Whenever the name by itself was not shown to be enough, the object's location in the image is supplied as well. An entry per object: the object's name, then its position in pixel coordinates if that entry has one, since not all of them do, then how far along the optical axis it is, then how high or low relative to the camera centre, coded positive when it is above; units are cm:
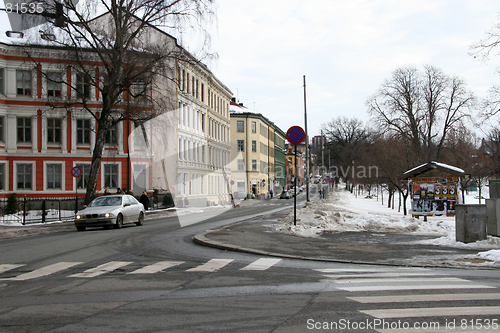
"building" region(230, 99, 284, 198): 8574 +581
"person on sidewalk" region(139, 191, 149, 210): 3556 -112
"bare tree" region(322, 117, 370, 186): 10050 +903
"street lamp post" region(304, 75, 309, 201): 4533 +559
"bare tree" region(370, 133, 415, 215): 3823 +150
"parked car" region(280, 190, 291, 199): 8194 -226
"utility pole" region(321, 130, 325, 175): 10738 +781
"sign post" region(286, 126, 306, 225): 1633 +156
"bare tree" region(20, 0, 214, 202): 2702 +779
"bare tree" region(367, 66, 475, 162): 5603 +834
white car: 2072 -125
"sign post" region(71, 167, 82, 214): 2925 +81
